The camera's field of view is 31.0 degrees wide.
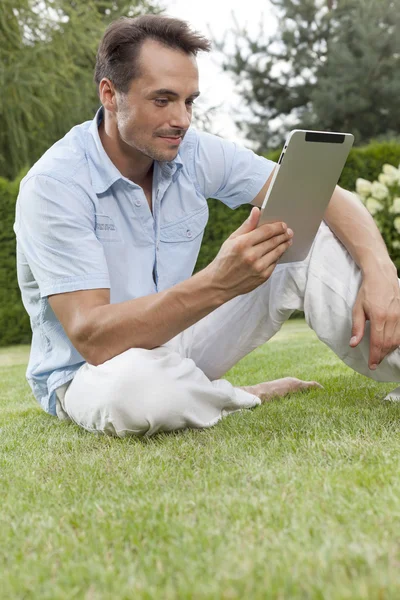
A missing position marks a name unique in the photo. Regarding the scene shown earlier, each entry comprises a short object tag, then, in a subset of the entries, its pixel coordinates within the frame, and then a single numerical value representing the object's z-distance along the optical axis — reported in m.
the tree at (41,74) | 11.66
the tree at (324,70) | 15.39
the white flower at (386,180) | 8.13
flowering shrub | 8.12
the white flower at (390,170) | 8.10
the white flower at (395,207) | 7.75
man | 2.27
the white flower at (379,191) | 8.10
